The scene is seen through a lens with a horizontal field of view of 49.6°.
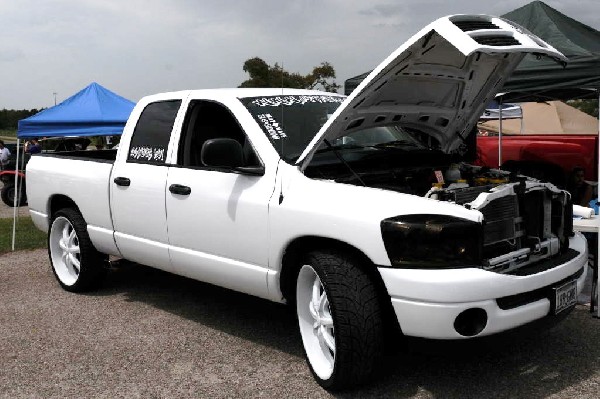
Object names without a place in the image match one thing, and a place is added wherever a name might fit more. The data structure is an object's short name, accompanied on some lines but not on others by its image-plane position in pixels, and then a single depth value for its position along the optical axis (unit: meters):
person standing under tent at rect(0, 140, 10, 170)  18.80
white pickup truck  3.28
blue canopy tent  10.10
